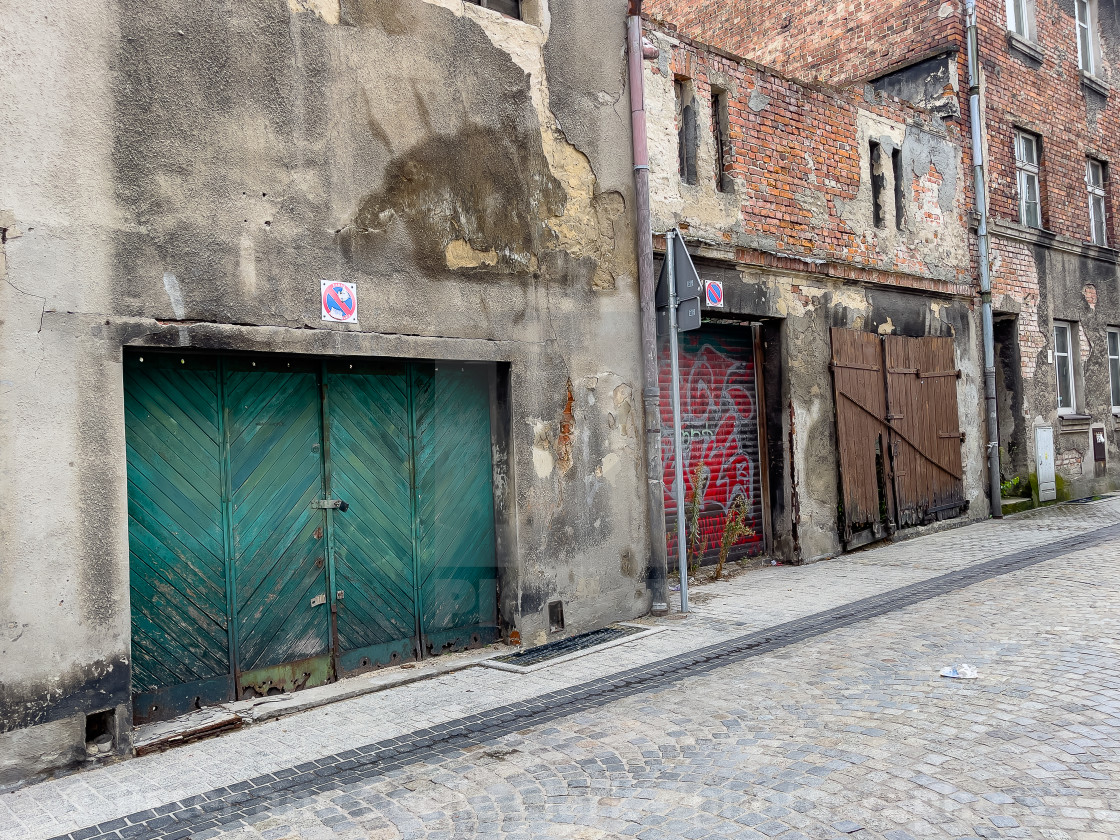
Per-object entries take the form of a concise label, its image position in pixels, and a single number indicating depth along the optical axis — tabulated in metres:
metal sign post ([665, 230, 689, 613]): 6.99
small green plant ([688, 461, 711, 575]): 8.41
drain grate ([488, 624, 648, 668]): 5.86
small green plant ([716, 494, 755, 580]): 8.46
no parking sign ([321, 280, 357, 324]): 5.30
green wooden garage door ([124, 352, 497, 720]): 4.88
